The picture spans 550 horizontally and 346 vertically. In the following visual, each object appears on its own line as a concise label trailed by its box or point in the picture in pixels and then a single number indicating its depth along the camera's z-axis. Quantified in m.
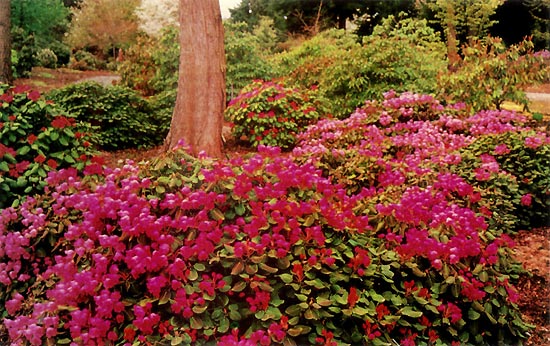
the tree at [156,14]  25.50
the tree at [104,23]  27.28
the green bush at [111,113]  9.79
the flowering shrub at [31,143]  4.13
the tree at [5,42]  10.32
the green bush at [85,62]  27.06
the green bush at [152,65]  12.12
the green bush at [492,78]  9.20
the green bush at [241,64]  13.19
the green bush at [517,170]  5.03
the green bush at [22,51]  19.75
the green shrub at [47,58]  23.31
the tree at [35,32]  20.03
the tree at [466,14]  17.19
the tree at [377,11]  23.09
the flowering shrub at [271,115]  9.50
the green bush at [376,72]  9.96
